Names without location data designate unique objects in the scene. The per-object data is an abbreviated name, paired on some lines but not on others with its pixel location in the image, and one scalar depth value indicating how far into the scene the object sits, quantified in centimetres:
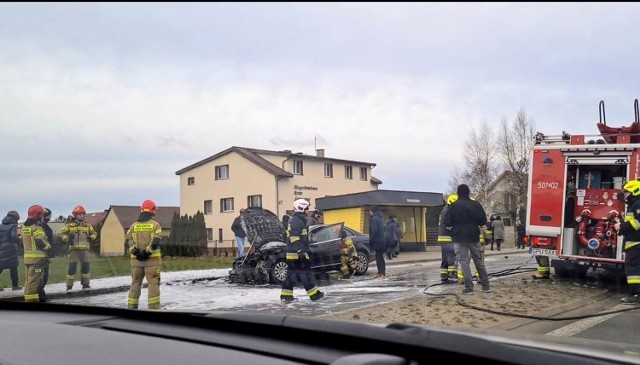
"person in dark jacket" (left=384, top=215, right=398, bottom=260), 2127
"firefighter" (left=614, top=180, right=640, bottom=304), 923
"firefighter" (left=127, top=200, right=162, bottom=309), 911
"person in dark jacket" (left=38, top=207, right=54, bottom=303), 1056
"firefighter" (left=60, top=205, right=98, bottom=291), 1265
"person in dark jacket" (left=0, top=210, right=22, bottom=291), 1209
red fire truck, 1103
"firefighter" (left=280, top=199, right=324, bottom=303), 1014
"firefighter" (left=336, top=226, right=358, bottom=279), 1516
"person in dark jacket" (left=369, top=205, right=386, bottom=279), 1384
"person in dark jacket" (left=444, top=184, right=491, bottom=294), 1042
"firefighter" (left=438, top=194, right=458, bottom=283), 1270
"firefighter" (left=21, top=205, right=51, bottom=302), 1049
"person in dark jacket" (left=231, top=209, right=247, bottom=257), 1584
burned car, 1394
